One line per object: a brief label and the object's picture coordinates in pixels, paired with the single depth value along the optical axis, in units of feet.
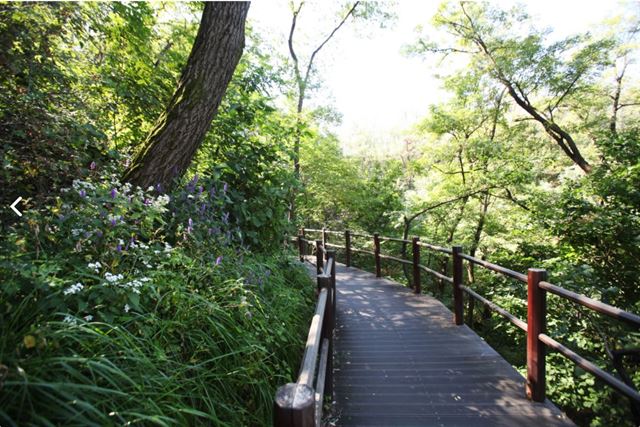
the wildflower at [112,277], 4.64
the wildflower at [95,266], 4.69
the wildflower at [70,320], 4.02
